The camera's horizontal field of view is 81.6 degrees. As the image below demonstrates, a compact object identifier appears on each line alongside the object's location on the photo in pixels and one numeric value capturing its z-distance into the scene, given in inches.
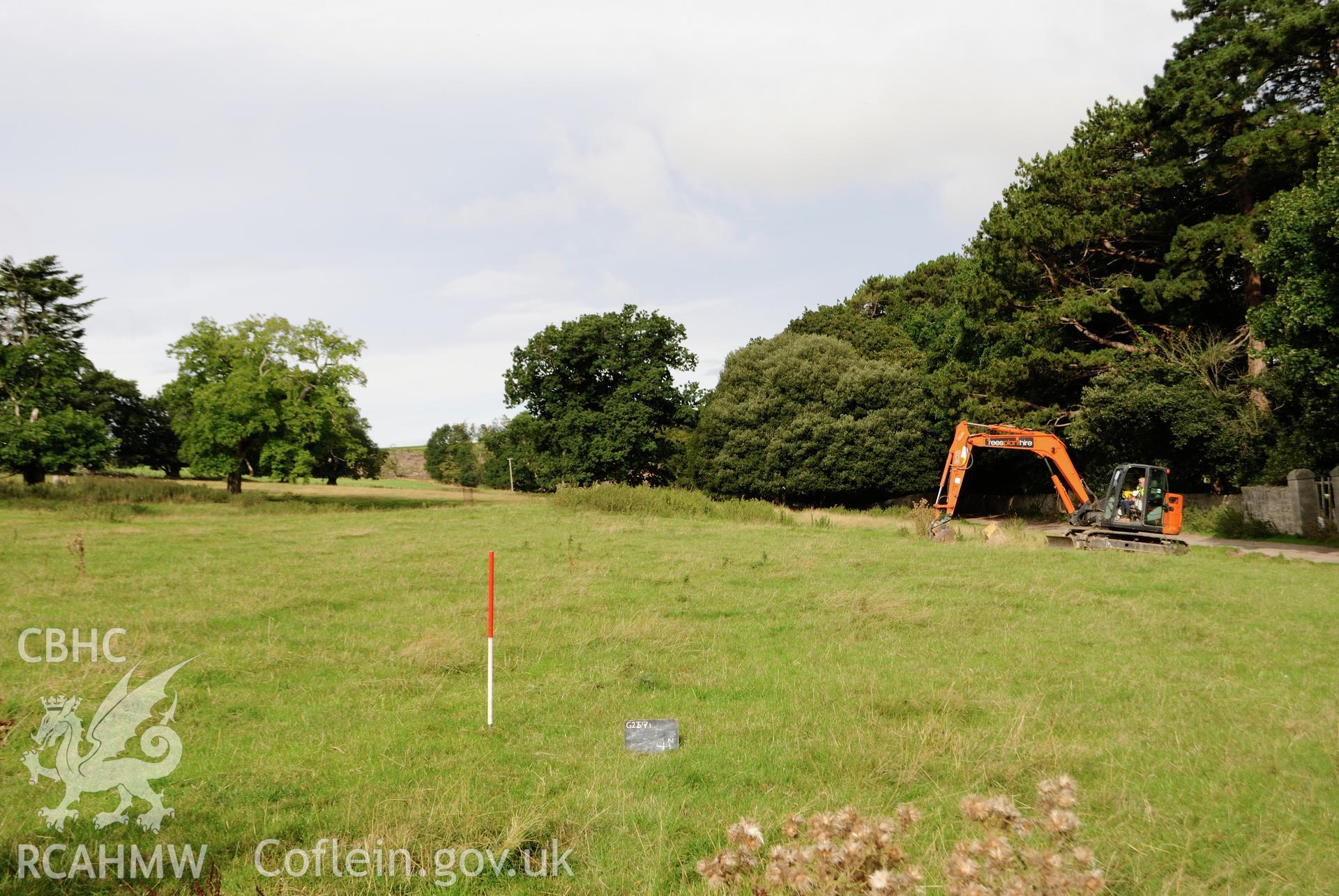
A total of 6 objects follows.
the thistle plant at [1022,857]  106.4
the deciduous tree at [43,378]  1283.2
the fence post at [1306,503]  925.8
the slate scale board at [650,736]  237.0
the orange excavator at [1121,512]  827.4
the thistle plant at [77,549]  526.0
